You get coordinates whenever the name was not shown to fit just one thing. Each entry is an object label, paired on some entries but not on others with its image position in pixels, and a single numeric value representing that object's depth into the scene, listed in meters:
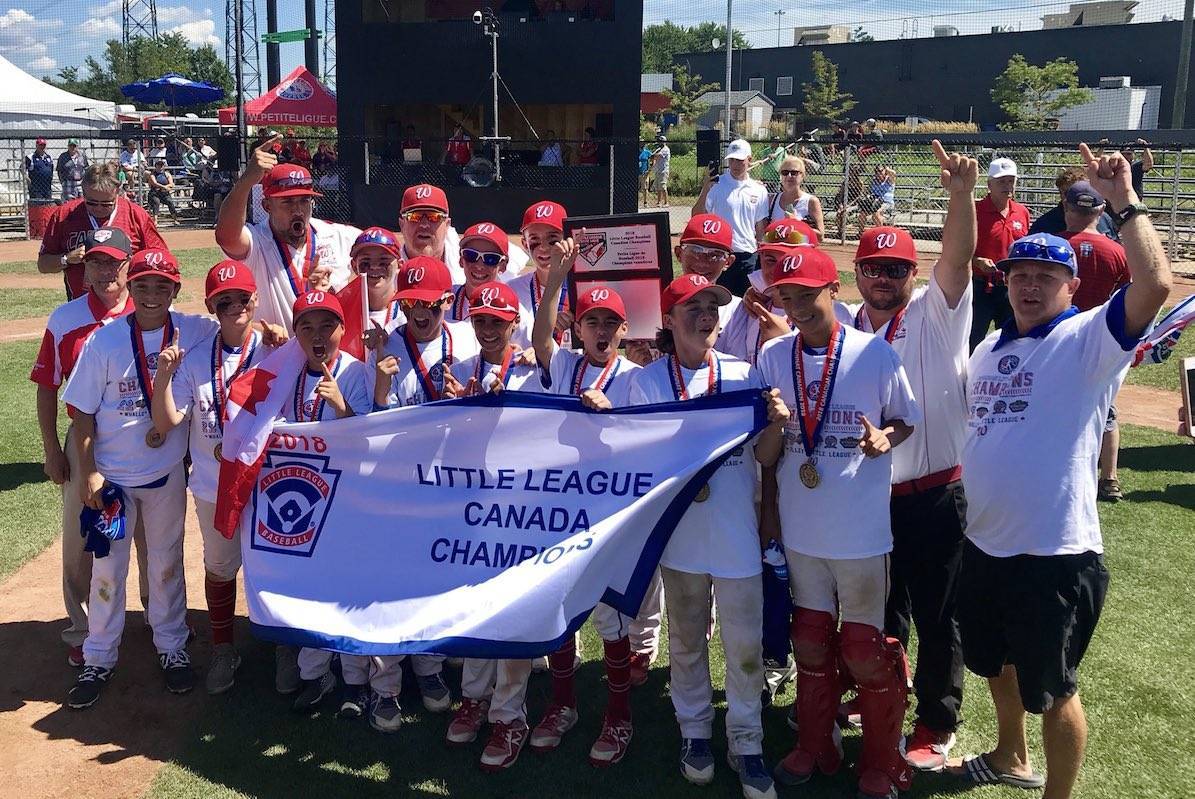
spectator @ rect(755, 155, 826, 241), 10.84
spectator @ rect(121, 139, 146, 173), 27.58
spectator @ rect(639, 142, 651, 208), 32.34
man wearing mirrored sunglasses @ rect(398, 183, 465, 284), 6.78
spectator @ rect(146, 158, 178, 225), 28.28
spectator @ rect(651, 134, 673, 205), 32.53
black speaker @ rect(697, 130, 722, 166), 21.48
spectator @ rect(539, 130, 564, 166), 26.28
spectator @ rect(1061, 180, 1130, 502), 7.83
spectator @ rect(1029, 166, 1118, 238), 8.52
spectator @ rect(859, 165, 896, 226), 21.86
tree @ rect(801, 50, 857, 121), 54.25
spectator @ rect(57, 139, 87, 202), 24.84
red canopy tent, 31.28
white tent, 34.66
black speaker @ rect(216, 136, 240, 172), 23.42
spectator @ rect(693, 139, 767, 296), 11.16
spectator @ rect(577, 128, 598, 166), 26.44
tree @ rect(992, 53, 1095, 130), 43.78
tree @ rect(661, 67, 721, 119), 57.12
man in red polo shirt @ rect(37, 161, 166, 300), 7.23
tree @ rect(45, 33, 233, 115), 68.50
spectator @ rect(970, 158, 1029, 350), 9.09
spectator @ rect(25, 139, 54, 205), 25.33
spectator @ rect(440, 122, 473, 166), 26.54
